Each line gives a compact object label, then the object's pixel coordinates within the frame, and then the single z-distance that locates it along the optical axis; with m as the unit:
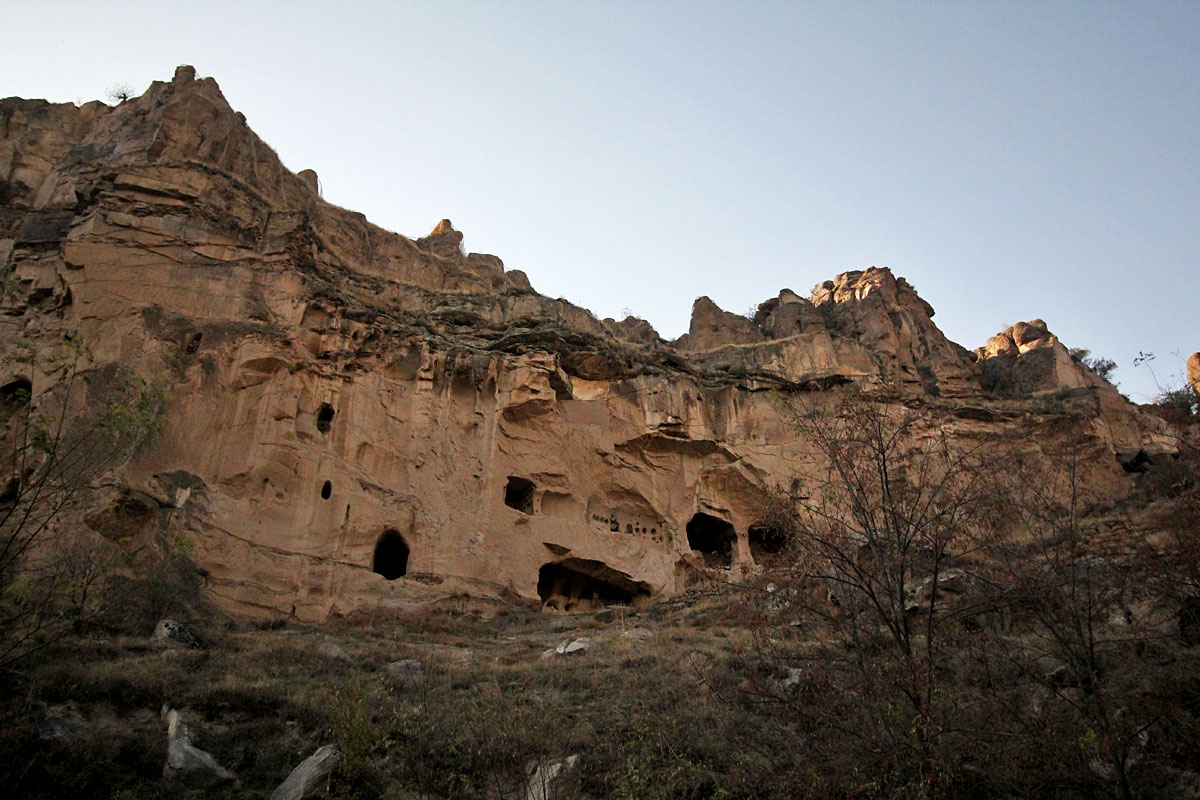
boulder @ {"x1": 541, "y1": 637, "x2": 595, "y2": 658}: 17.08
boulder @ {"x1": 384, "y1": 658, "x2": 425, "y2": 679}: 14.73
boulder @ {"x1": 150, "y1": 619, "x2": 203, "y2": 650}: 14.81
